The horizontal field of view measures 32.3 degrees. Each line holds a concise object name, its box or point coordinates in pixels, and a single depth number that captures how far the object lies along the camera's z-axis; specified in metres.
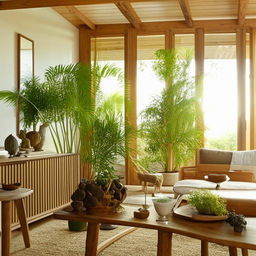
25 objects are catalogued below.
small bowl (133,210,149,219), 2.81
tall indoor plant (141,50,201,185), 7.56
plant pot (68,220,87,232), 4.48
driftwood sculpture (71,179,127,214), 2.97
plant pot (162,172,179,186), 7.59
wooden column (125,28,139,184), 8.37
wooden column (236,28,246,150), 8.06
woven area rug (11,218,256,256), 3.70
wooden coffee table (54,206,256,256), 2.30
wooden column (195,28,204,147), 8.12
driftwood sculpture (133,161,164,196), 5.11
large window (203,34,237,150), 8.12
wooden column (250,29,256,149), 8.05
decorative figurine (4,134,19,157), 4.41
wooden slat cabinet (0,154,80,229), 4.29
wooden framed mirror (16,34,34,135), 5.96
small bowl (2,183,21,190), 3.44
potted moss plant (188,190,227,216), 2.72
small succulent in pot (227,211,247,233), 2.44
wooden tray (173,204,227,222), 2.66
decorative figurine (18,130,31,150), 4.77
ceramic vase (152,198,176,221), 2.75
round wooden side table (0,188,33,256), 3.25
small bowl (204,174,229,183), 4.00
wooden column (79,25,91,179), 8.60
